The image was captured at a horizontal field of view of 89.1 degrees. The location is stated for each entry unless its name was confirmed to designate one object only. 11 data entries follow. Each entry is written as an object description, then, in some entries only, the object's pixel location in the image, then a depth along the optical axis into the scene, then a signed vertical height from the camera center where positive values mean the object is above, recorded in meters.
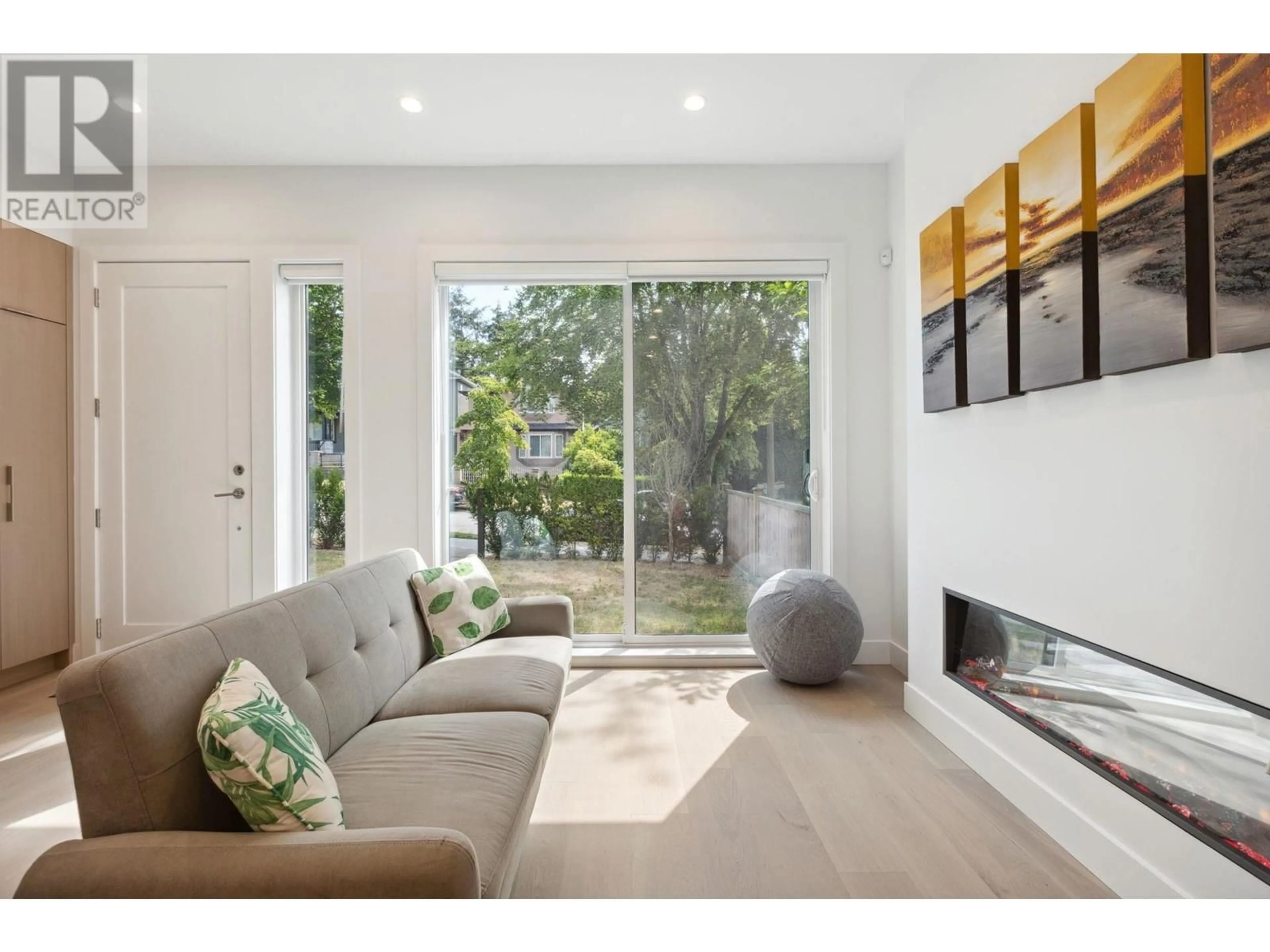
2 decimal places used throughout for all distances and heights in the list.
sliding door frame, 3.66 +1.17
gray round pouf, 3.16 -0.75
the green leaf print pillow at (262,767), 1.10 -0.50
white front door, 3.65 +0.23
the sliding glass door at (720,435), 3.79 +0.25
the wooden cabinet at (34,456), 3.24 +0.13
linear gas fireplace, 1.34 -0.64
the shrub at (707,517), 3.80 -0.23
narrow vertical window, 3.81 +0.36
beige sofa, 0.98 -0.58
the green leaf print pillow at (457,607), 2.53 -0.51
